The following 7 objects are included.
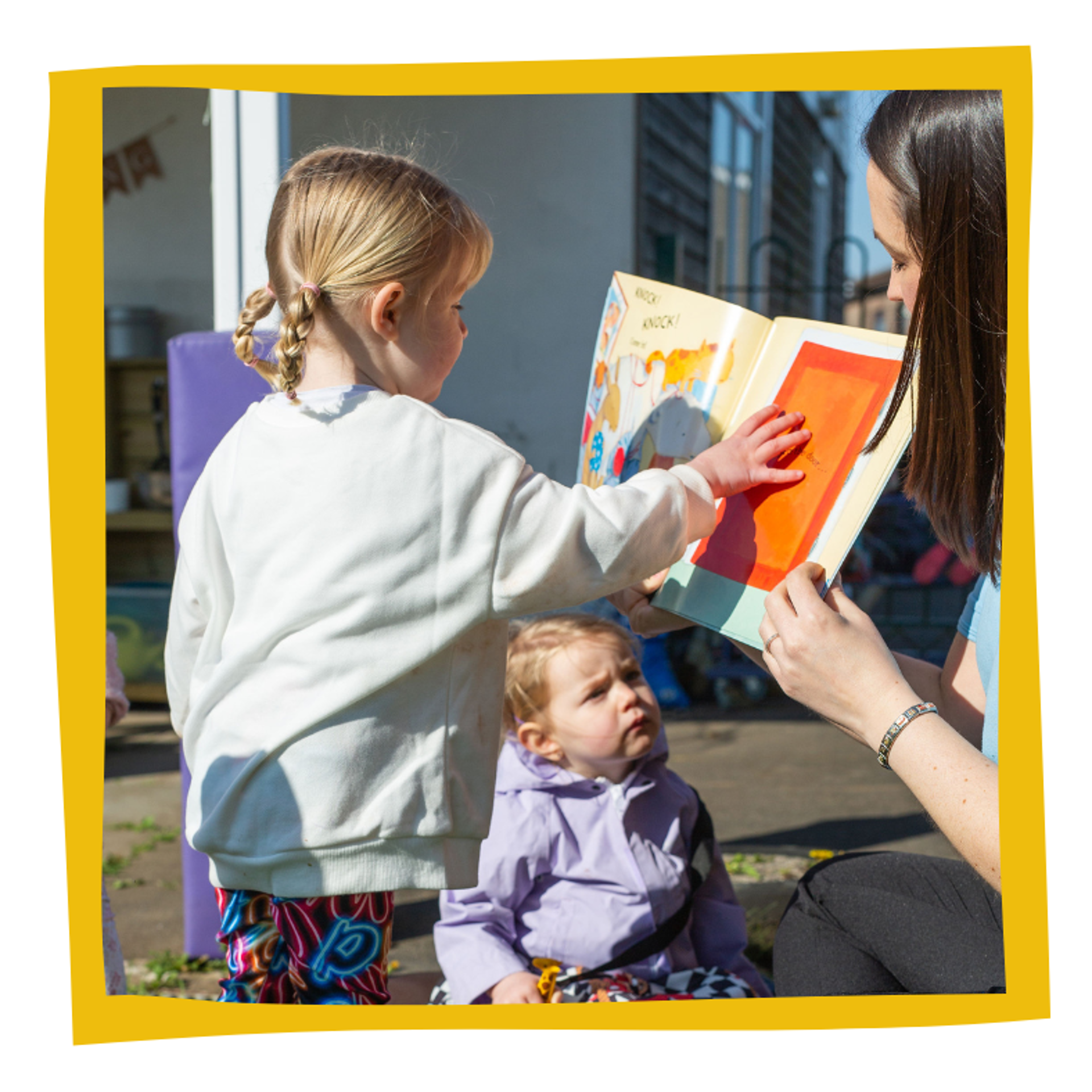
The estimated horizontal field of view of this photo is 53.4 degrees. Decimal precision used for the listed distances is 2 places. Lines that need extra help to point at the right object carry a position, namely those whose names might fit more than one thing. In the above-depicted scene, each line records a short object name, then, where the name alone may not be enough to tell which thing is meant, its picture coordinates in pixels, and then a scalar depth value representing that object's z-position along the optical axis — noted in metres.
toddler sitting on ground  1.78
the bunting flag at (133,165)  5.21
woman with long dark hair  1.28
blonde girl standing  1.29
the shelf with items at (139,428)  4.24
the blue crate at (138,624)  3.86
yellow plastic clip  1.71
